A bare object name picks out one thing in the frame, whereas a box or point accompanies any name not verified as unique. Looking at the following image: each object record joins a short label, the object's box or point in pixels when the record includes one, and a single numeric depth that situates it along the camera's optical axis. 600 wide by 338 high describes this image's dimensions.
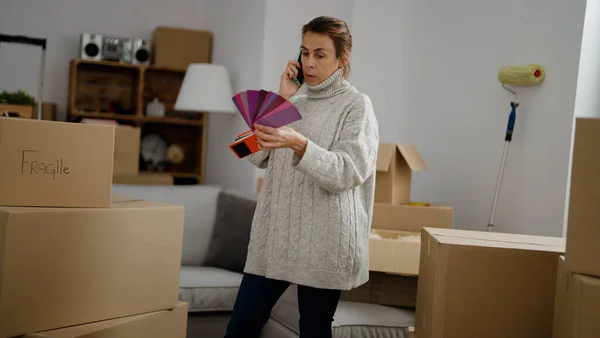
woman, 1.83
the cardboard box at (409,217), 2.79
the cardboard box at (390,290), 2.61
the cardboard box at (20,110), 4.62
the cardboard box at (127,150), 4.48
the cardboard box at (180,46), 5.34
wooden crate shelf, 5.30
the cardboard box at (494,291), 1.59
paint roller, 2.92
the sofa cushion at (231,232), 3.10
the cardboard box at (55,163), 1.62
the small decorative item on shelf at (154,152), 5.34
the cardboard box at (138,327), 1.66
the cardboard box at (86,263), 1.57
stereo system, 5.27
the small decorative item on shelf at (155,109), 5.39
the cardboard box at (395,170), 2.81
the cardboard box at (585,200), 1.27
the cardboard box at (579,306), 1.26
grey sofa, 2.48
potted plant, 4.67
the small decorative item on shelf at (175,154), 5.40
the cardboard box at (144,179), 4.39
